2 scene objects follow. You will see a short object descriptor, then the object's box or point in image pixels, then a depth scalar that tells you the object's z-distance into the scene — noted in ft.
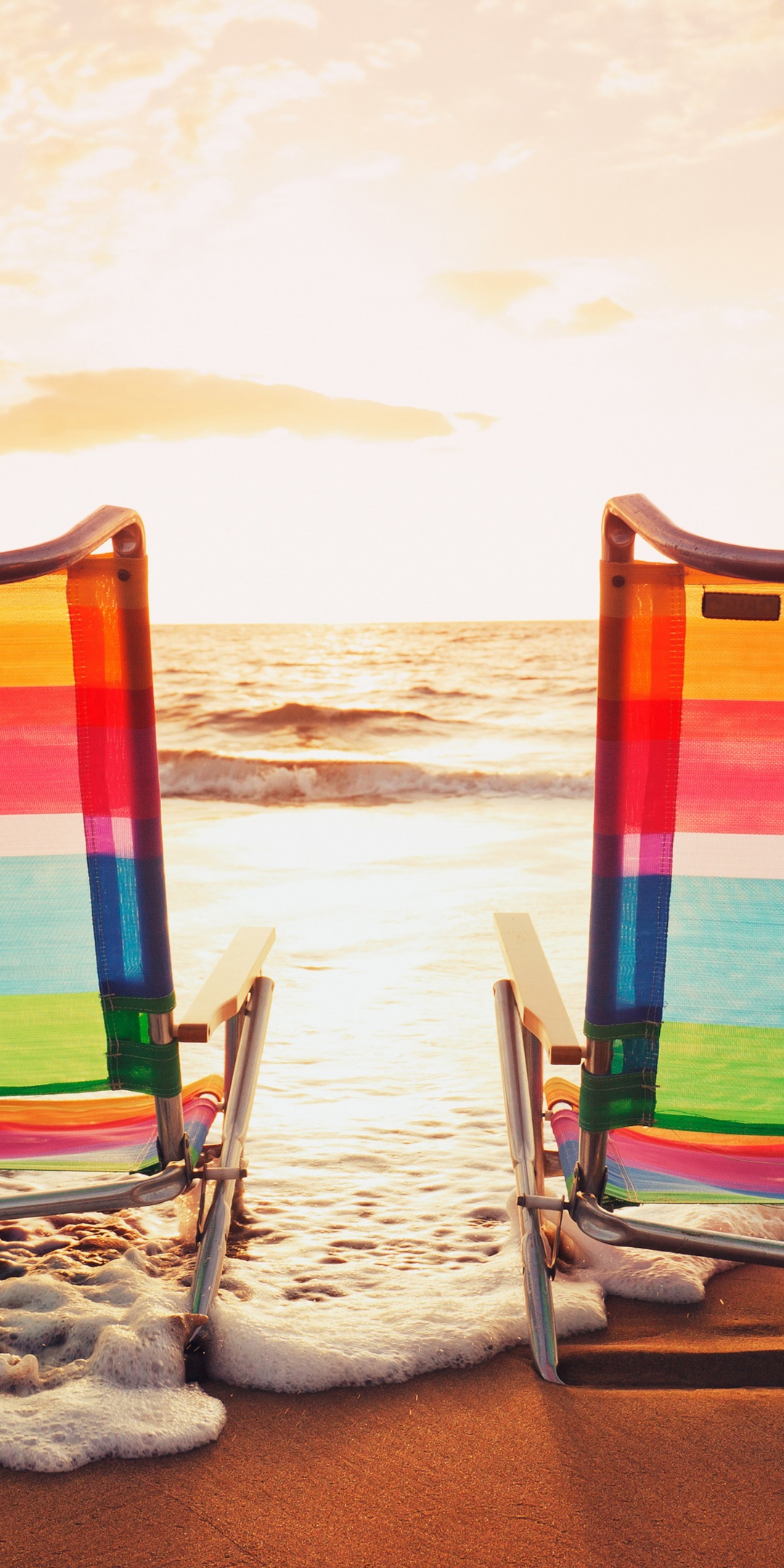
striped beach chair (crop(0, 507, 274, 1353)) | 4.61
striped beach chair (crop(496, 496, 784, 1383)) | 4.31
